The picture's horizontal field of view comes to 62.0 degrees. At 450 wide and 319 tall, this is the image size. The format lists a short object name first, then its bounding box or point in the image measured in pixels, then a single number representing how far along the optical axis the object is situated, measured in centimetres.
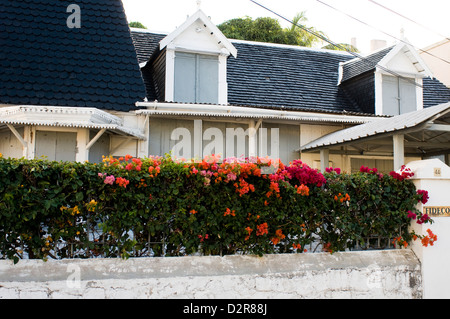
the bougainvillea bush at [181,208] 445
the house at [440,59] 1928
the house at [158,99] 889
